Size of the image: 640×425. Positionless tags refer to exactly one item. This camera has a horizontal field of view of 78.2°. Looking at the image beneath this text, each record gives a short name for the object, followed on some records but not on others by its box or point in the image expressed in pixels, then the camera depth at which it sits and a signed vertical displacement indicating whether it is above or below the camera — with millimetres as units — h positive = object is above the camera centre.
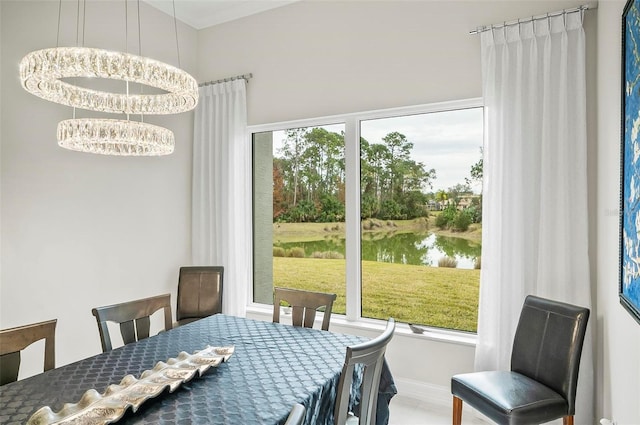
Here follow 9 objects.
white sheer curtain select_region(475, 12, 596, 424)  2434 +234
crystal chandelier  1605 +594
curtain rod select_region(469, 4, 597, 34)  2420 +1282
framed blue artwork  1348 +191
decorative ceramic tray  1316 -671
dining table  1429 -710
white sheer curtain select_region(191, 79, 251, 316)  3740 +262
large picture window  2980 +35
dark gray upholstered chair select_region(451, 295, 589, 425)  1976 -904
